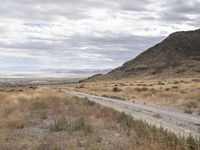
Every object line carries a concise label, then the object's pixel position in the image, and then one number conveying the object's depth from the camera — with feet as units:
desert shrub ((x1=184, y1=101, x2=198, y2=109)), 48.52
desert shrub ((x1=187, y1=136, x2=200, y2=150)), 17.60
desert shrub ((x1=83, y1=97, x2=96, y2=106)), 51.15
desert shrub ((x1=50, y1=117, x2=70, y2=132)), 26.73
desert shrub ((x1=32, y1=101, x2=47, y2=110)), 43.83
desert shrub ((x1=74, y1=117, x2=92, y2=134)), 25.72
